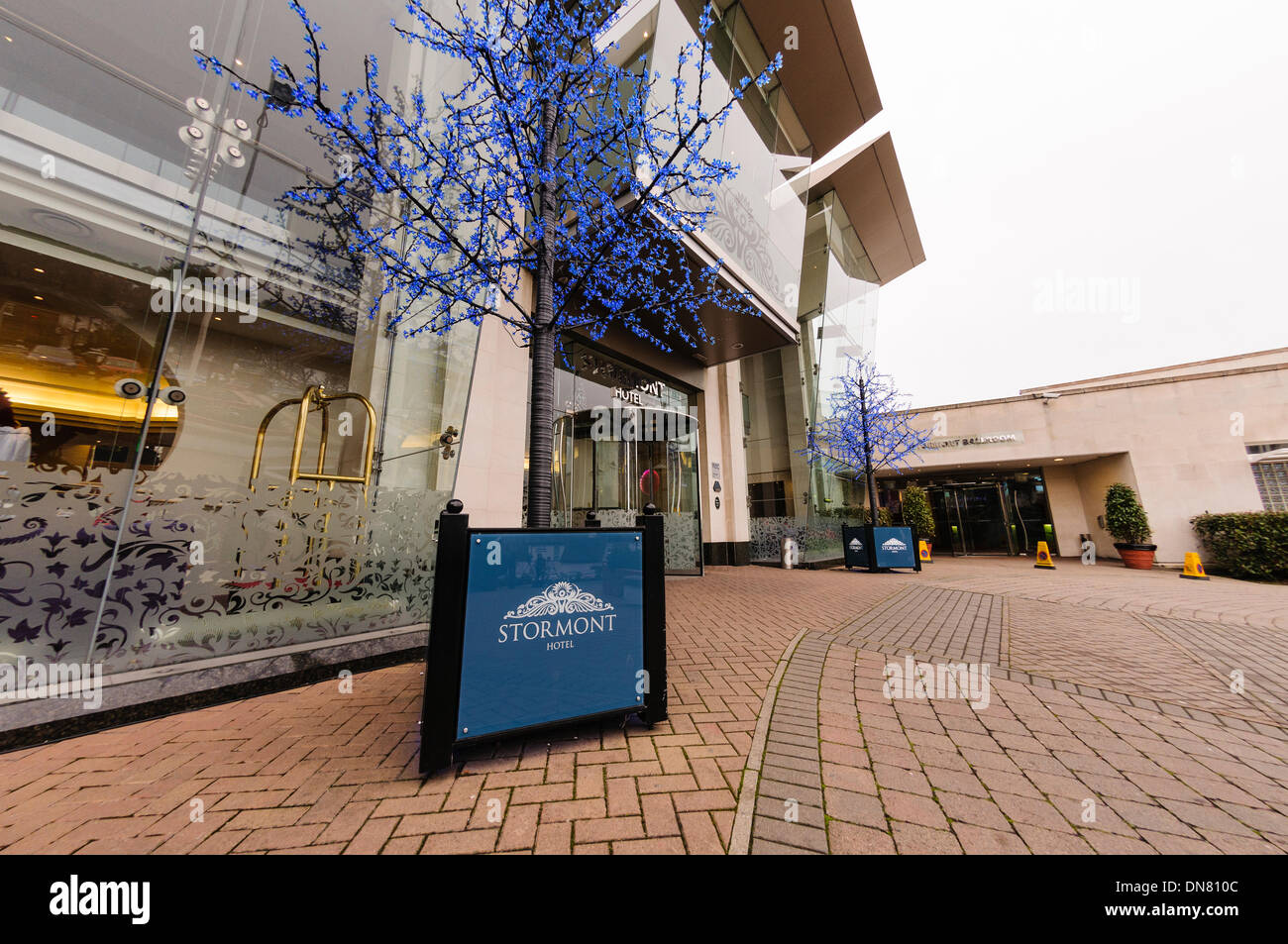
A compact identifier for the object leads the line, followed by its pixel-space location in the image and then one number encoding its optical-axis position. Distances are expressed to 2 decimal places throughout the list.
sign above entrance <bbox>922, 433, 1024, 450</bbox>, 16.77
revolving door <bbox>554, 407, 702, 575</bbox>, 9.06
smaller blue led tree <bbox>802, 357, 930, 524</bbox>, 13.34
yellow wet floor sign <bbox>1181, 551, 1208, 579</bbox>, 10.84
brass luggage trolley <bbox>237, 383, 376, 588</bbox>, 3.65
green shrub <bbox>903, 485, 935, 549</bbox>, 18.47
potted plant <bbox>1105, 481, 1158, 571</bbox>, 13.42
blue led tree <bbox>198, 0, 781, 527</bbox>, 3.14
